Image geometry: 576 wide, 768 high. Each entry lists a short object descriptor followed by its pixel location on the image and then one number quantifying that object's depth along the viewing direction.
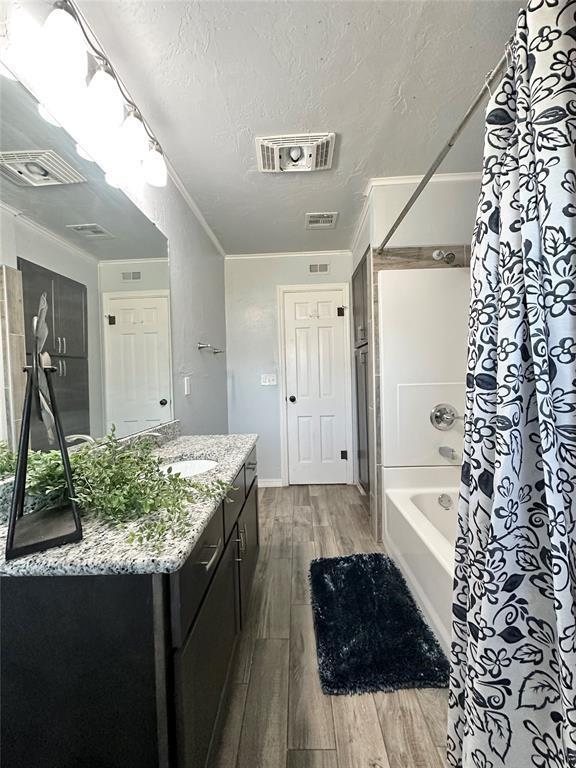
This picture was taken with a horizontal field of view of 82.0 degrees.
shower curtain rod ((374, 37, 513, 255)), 0.83
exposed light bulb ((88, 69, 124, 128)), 1.21
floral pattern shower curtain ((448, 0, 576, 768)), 0.61
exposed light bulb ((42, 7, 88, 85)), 1.02
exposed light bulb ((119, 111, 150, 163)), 1.41
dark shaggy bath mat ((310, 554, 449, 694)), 1.28
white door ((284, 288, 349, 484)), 3.50
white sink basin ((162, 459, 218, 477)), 1.43
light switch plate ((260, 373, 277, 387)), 3.54
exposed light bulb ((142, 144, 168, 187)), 1.56
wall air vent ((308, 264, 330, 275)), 3.48
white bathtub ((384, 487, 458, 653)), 1.42
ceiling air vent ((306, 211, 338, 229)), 2.65
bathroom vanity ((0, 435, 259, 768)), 0.70
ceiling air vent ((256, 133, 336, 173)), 1.77
